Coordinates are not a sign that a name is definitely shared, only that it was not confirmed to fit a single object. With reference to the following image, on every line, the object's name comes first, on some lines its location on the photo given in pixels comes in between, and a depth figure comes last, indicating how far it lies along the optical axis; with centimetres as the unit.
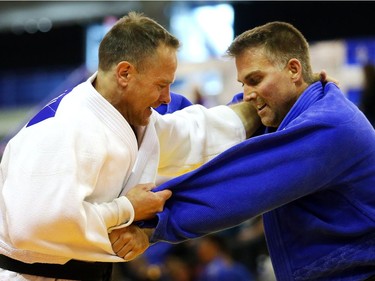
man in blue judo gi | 534
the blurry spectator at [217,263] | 1328
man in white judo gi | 495
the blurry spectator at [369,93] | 1270
